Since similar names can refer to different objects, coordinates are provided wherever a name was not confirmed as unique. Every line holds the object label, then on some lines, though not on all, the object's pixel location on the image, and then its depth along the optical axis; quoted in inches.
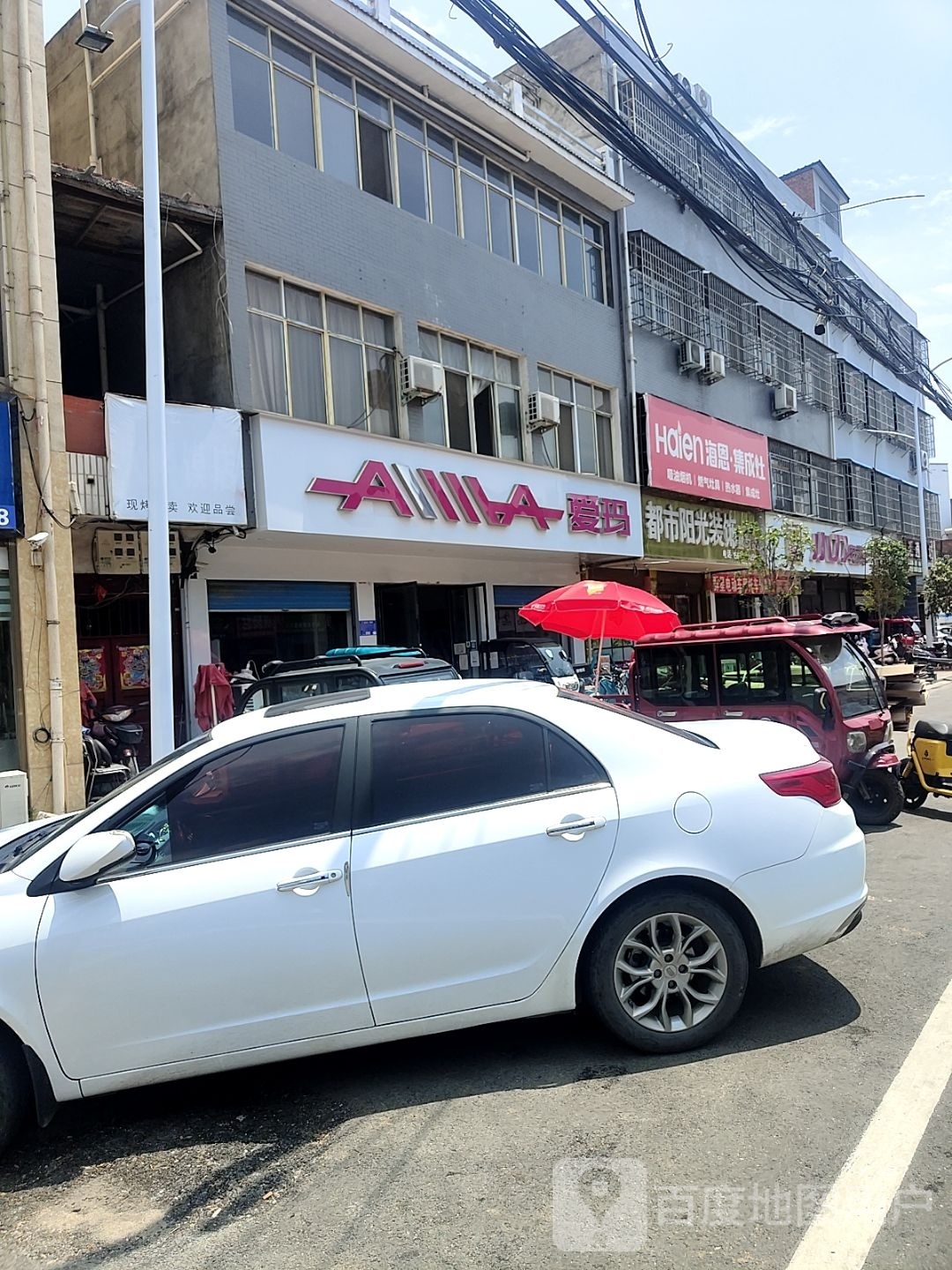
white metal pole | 297.6
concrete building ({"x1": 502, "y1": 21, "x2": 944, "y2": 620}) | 802.8
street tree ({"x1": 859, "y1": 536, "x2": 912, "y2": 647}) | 1128.2
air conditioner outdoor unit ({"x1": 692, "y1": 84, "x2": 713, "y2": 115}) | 950.4
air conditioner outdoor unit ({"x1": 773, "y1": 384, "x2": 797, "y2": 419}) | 1002.7
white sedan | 130.7
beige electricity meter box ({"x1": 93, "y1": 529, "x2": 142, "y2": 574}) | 443.5
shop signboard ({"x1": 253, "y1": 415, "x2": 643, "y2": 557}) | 466.0
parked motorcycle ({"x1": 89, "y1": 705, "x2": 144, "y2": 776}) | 428.5
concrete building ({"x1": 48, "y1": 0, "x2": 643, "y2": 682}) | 474.9
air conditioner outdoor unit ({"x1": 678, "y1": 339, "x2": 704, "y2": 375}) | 830.5
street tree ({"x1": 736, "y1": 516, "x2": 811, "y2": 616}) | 768.3
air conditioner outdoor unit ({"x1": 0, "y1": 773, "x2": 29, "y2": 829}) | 320.5
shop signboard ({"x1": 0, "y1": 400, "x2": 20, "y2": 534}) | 356.0
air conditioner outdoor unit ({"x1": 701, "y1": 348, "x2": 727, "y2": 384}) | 860.6
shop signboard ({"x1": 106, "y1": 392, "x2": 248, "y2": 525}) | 399.9
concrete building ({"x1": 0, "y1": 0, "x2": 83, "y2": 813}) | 363.9
